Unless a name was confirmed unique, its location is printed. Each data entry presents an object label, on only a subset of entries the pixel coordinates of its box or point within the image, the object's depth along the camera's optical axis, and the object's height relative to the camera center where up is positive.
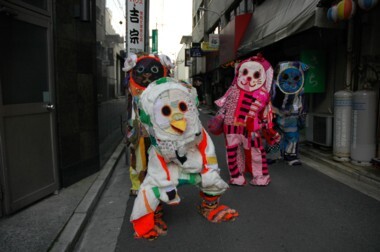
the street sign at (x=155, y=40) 22.18 +3.82
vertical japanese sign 7.17 +1.54
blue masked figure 6.49 -0.14
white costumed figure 3.33 -0.61
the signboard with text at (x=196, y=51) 27.58 +3.73
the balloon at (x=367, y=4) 5.30 +1.49
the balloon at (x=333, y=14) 6.06 +1.53
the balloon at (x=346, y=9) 5.73 +1.51
